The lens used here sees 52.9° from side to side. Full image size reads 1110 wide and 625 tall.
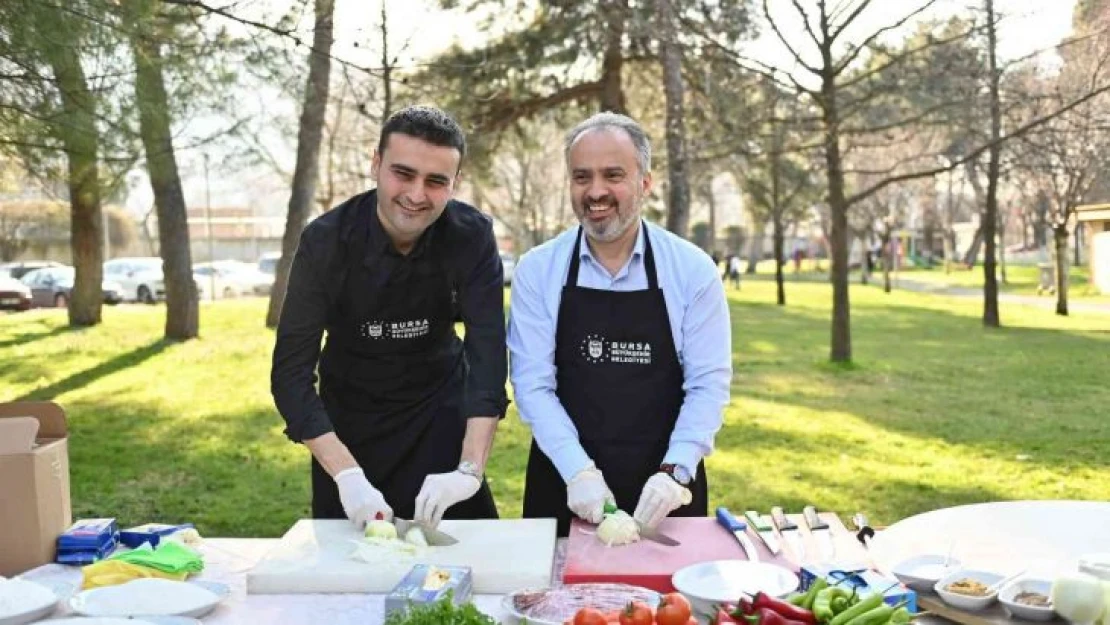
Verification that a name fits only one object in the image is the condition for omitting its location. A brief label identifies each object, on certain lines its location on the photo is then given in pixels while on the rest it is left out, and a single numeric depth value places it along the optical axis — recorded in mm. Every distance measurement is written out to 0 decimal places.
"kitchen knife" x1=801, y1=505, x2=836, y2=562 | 2236
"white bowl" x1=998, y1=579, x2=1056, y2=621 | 1879
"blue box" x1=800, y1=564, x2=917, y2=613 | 1918
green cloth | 2268
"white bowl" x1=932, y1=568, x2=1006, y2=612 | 1933
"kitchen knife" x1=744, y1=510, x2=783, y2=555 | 2244
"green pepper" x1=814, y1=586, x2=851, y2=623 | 1748
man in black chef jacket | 2586
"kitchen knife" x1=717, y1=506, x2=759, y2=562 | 2229
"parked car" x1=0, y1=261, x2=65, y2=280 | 28584
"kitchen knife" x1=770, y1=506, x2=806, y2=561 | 2248
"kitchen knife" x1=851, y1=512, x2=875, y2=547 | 2342
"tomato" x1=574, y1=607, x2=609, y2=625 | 1619
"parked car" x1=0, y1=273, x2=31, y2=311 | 23094
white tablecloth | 2029
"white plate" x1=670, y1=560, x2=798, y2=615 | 1987
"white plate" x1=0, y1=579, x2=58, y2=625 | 2008
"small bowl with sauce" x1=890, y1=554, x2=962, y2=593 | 2045
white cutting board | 2139
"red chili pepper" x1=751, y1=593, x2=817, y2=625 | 1719
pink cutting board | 2115
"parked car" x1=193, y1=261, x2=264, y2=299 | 29006
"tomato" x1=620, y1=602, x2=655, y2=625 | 1602
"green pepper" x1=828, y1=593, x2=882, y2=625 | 1714
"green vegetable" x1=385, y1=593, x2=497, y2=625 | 1682
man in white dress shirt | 2699
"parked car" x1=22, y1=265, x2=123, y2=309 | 25406
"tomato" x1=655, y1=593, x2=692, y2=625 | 1617
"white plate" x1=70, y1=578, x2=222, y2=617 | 2025
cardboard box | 2301
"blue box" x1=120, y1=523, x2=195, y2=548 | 2473
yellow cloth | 2184
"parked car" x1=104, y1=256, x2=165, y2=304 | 27109
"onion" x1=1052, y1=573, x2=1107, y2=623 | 1826
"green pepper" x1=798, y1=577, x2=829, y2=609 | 1801
